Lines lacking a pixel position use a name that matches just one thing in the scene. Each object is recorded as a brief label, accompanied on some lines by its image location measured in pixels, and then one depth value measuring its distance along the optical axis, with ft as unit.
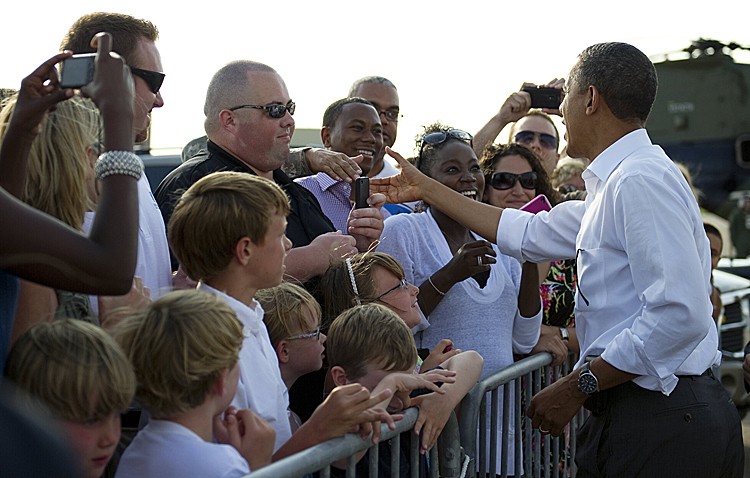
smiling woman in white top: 14.26
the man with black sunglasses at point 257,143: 13.38
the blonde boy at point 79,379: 7.07
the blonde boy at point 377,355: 10.53
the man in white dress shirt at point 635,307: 11.27
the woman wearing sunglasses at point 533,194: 17.19
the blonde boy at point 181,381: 7.73
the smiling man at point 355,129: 17.49
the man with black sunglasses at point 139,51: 10.76
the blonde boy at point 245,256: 9.18
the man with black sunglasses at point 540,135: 22.65
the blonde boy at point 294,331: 10.75
